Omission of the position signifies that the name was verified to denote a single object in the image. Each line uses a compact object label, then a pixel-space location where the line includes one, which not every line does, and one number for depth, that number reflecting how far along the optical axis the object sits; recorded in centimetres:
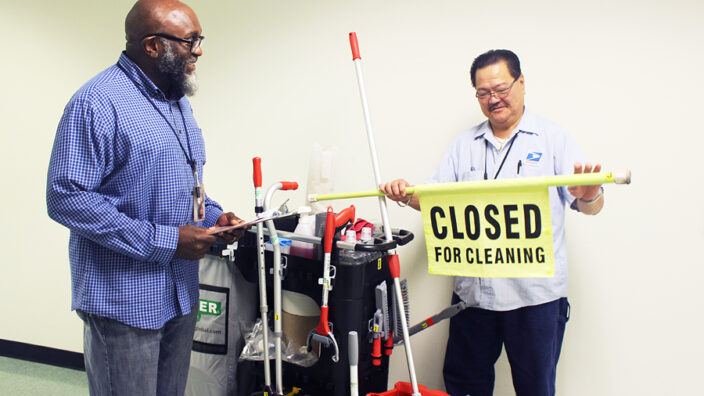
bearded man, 123
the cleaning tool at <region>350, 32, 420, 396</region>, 157
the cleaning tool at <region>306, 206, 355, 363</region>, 158
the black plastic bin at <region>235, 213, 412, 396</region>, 166
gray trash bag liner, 191
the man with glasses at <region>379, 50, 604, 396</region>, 169
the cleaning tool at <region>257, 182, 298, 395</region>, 167
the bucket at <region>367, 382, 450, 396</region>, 171
